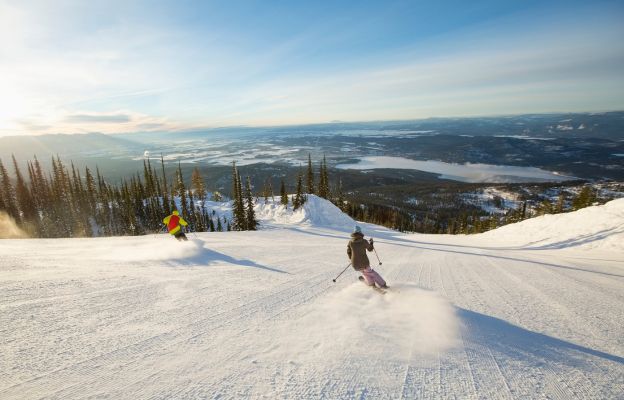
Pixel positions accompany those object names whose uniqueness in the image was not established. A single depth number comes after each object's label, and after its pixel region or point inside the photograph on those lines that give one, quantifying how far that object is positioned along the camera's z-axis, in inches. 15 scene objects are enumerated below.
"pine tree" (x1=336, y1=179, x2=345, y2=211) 2473.4
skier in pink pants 277.7
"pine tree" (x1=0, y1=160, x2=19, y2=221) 2108.8
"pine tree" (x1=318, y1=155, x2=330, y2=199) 2321.6
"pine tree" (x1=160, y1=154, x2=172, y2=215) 2496.3
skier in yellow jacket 484.5
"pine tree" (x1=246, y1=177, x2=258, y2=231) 1907.4
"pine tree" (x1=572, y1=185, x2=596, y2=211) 1644.2
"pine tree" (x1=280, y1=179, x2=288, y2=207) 2150.5
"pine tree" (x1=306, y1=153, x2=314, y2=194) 2364.7
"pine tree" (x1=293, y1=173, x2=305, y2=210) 1809.8
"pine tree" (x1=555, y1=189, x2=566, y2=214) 1805.5
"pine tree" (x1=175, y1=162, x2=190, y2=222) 2237.0
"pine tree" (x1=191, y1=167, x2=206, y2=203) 2910.9
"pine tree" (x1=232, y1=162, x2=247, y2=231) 1955.0
